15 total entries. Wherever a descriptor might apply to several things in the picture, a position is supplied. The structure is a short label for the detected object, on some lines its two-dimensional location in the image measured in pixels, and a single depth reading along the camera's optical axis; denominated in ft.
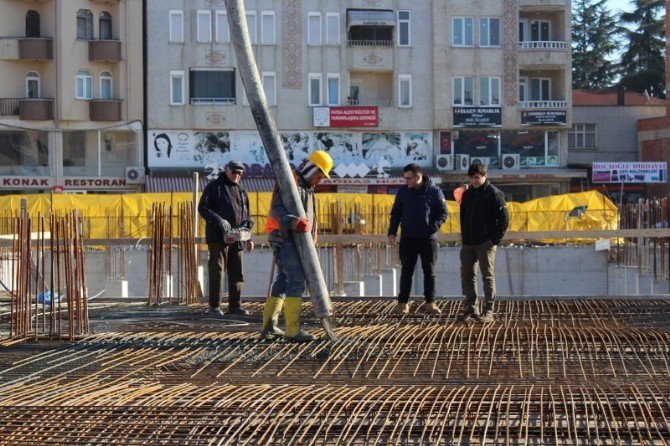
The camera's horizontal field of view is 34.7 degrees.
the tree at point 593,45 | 215.51
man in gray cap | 39.11
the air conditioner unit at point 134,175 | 135.44
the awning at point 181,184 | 133.39
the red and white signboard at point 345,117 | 137.49
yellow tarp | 97.25
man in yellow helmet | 30.73
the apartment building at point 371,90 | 136.36
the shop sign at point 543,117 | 141.79
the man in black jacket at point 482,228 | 36.83
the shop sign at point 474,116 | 139.95
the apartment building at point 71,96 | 133.59
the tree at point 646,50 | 203.82
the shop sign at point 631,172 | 144.05
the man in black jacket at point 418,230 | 39.06
